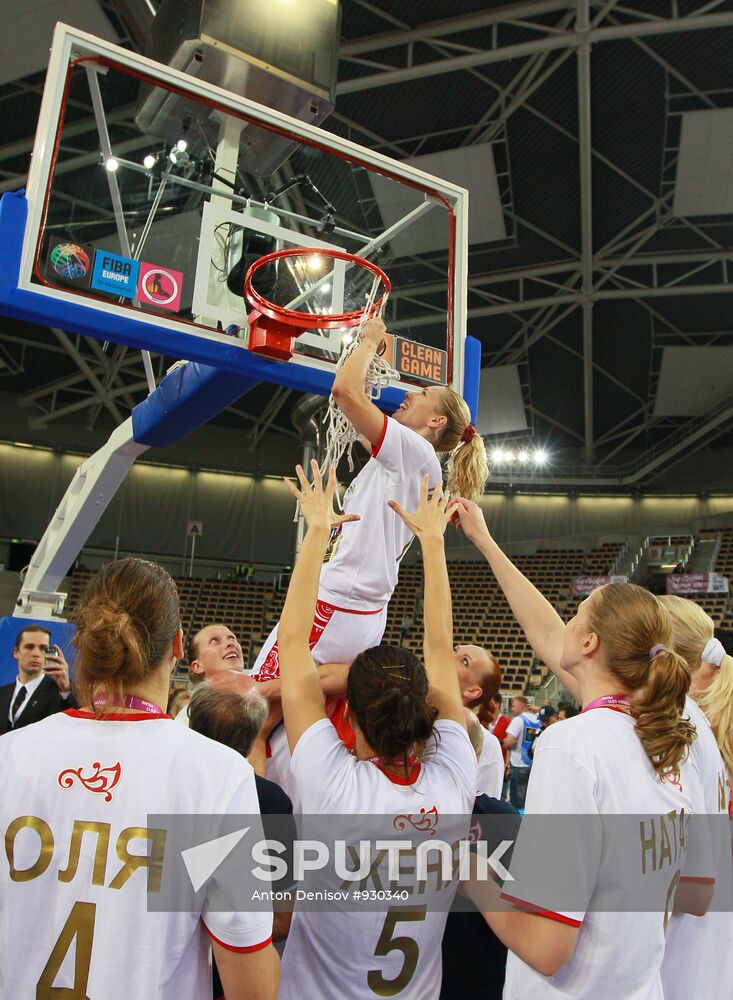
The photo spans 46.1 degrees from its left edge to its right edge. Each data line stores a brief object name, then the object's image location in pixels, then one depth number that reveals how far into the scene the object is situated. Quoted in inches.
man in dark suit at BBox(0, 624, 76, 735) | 233.0
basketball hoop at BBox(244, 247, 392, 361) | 196.7
